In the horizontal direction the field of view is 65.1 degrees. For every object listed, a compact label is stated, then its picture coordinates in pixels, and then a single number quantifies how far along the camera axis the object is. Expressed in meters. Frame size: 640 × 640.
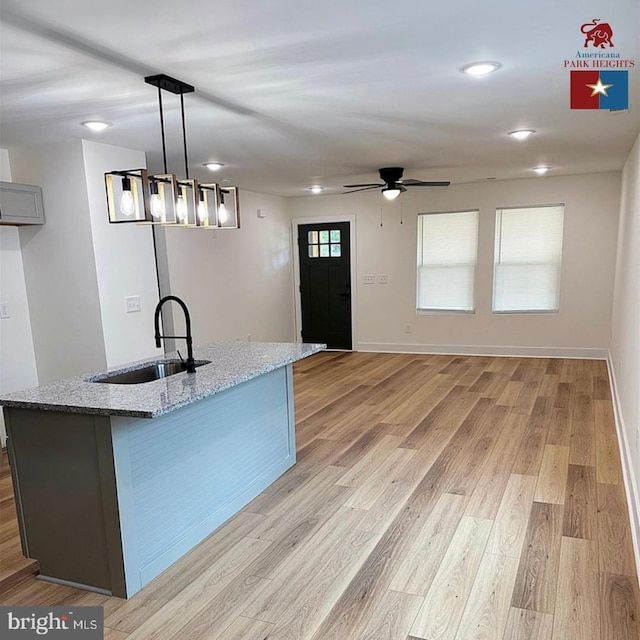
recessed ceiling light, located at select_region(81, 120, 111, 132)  3.27
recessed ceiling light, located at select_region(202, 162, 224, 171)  4.77
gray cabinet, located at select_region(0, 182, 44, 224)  3.66
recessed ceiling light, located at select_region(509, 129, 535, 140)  3.75
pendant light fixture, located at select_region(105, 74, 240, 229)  2.43
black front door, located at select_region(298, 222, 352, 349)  7.65
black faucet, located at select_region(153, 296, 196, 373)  2.62
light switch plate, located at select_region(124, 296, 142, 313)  4.13
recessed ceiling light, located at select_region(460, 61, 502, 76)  2.38
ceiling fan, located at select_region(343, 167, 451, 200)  5.27
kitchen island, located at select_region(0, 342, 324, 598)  2.16
